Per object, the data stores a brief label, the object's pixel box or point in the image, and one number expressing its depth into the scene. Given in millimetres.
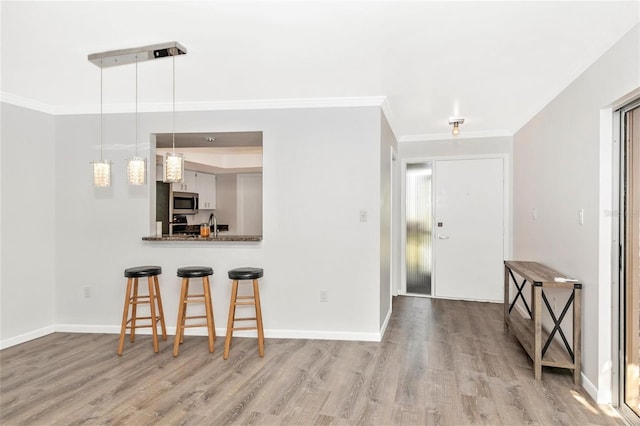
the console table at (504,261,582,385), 2811
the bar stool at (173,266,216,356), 3520
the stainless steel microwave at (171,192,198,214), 6684
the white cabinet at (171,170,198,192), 7043
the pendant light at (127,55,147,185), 2955
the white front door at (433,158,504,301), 5449
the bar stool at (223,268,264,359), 3467
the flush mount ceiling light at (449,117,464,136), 4589
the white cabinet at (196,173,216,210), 7727
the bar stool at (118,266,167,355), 3535
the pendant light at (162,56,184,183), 2855
